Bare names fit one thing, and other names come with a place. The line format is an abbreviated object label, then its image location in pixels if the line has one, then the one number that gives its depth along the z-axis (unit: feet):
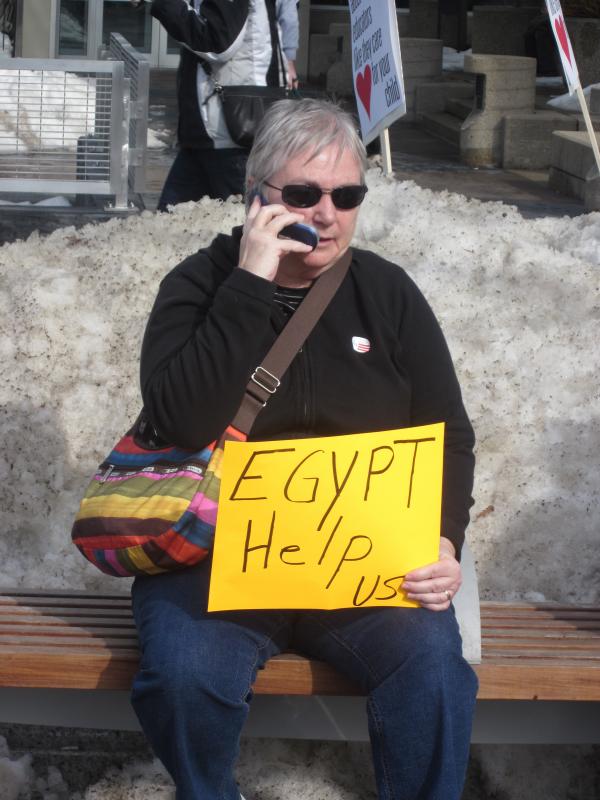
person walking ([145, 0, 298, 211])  18.54
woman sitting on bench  8.50
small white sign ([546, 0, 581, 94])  22.67
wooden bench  9.28
